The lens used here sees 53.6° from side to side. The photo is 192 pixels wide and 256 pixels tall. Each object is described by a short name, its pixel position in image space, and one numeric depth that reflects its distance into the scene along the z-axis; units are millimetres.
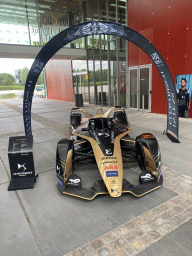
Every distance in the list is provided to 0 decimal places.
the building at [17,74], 90562
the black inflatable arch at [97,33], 4840
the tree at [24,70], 72600
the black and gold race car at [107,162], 3094
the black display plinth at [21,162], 3645
